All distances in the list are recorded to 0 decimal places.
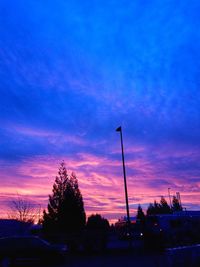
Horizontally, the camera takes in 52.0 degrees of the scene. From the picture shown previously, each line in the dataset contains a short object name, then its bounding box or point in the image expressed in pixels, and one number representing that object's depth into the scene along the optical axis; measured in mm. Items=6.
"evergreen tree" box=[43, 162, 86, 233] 31501
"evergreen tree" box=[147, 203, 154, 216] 53447
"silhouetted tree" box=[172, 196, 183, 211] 50976
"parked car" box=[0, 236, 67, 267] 8761
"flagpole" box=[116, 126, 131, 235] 14764
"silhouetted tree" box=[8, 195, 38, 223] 33025
